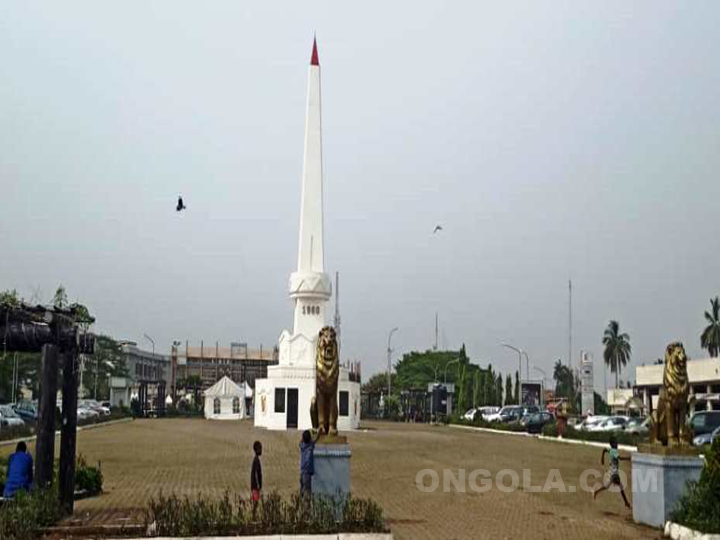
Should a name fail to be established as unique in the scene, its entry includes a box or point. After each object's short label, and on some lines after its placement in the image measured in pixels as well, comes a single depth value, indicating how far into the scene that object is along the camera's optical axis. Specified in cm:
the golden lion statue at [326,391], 1380
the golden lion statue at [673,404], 1387
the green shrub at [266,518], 1125
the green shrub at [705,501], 1212
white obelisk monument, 4916
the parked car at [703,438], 2814
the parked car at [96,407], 6129
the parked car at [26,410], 4592
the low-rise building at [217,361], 11406
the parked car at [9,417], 3794
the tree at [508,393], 7488
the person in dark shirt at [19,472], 1355
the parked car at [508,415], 5514
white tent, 6819
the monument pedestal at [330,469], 1323
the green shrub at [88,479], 1702
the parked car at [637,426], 3666
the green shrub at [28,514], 1116
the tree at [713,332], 8219
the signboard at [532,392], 7025
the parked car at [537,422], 4566
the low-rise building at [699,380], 5128
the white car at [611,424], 4184
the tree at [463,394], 6712
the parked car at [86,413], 5092
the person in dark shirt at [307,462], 1328
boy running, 1636
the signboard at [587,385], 4931
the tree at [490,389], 8082
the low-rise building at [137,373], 7506
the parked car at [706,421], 3076
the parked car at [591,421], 4342
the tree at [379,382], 10449
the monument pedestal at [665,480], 1347
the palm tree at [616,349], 10162
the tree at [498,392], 8131
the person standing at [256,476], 1399
